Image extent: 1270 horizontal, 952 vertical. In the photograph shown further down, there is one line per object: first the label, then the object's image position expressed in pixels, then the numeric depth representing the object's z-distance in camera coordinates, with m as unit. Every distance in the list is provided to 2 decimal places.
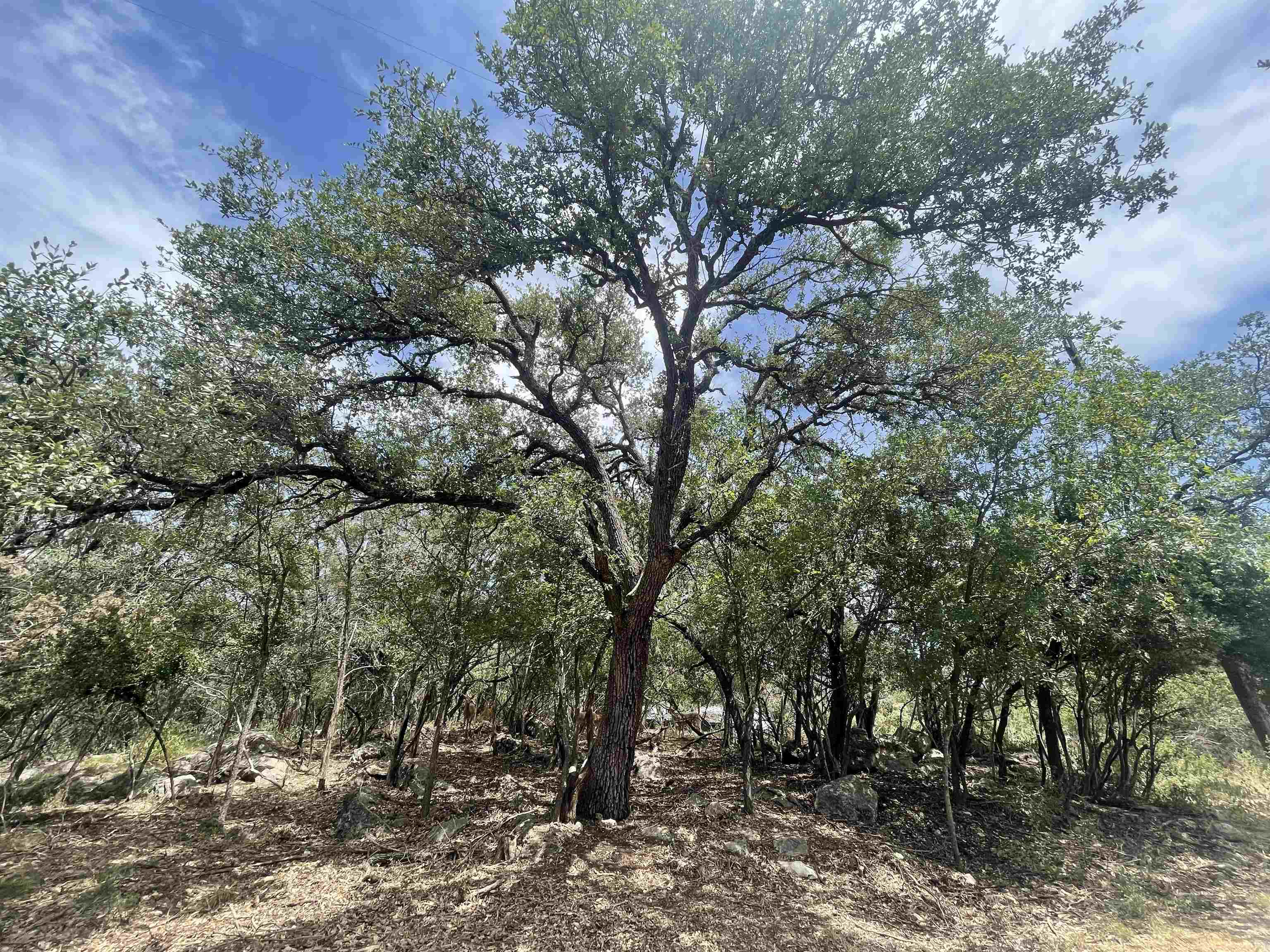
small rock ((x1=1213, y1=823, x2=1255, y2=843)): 8.99
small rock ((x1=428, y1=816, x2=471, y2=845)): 7.89
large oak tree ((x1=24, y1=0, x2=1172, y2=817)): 6.76
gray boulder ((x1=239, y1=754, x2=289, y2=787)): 12.77
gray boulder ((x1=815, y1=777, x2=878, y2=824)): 9.55
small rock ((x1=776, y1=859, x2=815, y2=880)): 6.98
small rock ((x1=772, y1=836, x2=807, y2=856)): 7.73
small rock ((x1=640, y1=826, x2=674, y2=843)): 7.59
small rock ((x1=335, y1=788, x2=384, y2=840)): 8.37
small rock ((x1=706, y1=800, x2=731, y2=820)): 9.02
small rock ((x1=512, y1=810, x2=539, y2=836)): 7.34
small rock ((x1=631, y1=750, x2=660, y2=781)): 12.12
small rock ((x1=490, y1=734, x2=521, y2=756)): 17.23
